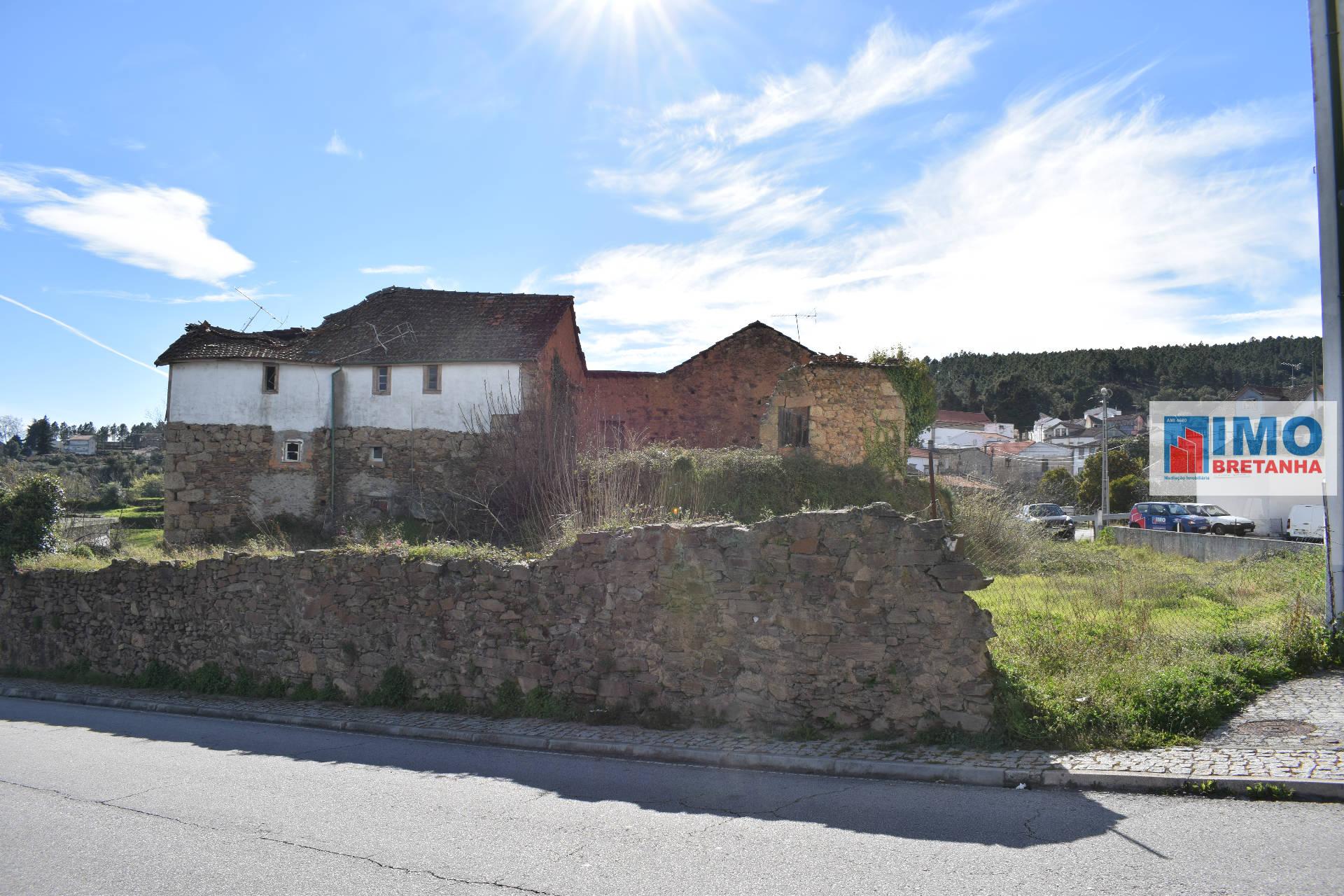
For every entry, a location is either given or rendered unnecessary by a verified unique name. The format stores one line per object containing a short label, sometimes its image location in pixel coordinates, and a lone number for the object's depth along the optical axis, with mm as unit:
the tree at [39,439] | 74062
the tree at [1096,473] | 46875
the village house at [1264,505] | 34750
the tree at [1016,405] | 96625
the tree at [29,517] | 19672
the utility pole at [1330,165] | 10672
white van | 29641
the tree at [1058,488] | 52906
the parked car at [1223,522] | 32844
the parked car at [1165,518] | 33625
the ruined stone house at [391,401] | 26016
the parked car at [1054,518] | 34531
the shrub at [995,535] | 21234
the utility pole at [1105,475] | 37000
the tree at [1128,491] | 44781
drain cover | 7445
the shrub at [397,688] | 11516
